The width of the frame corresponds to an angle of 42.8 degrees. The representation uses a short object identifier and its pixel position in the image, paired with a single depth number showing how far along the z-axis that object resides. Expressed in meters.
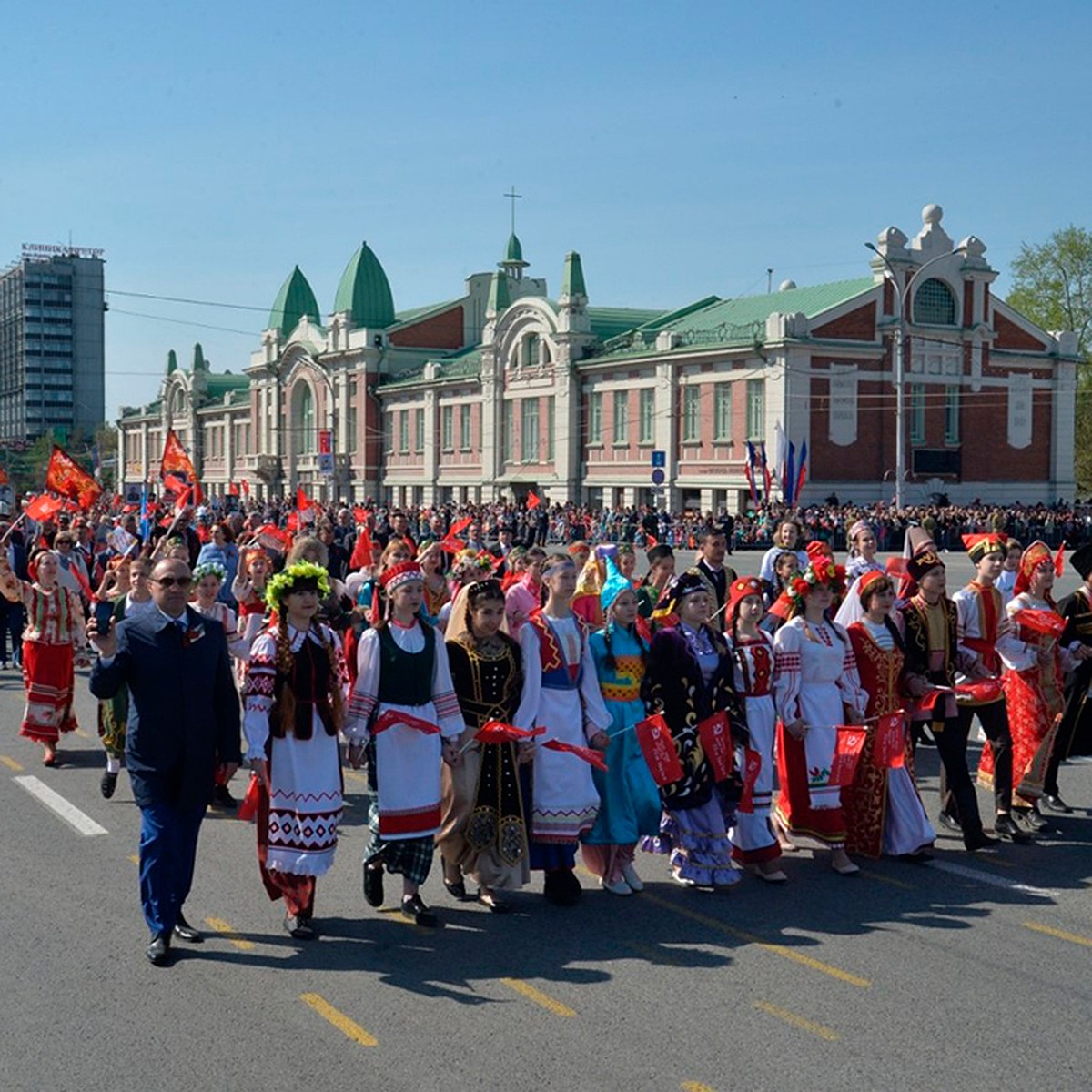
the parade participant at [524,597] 9.23
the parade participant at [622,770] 7.57
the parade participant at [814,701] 7.93
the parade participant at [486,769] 7.22
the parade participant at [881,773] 8.05
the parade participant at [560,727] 7.31
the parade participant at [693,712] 7.59
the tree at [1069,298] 60.00
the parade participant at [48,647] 11.09
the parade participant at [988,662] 8.69
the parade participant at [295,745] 6.57
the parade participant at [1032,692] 8.91
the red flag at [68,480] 19.42
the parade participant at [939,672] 8.30
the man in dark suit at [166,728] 6.29
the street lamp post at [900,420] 38.44
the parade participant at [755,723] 7.75
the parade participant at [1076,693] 9.25
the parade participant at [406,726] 6.82
